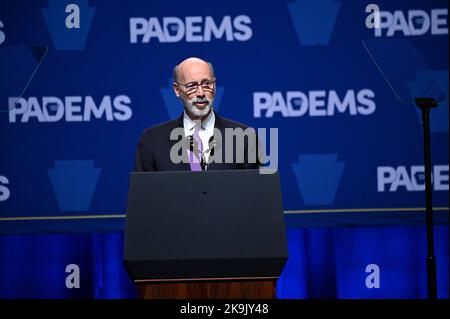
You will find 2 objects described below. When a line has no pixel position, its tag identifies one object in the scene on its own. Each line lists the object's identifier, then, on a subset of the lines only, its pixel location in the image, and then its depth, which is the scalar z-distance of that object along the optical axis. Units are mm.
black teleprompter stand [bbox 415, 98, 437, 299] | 7393
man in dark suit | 6506
